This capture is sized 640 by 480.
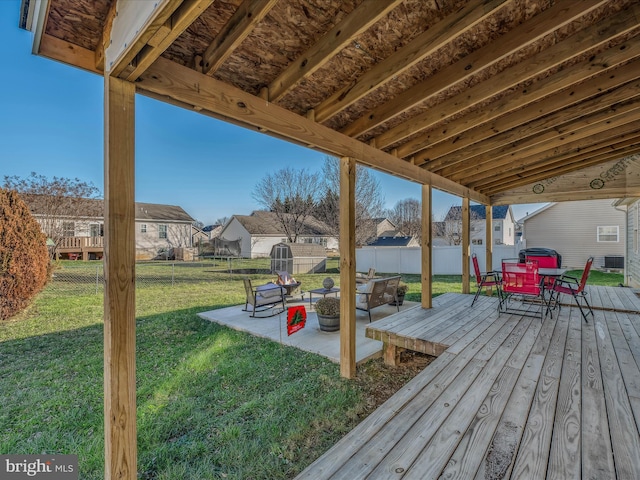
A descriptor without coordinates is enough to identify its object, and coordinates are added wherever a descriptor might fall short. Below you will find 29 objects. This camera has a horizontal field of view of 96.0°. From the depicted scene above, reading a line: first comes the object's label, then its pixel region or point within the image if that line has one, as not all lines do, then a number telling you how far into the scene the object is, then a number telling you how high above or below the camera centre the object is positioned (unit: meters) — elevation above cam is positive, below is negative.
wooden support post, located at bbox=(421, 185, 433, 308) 5.07 -0.21
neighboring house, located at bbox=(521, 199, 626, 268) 14.72 +0.36
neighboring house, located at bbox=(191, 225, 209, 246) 28.98 +0.49
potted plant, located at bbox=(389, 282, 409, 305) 6.65 -1.27
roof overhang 1.56 +1.36
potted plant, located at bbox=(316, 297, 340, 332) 5.12 -1.36
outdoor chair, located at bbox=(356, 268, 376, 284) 9.44 -1.36
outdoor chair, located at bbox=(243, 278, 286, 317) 6.38 -1.35
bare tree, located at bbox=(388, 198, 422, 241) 27.53 +2.36
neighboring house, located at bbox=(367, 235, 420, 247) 20.22 -0.26
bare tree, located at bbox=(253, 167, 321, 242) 19.39 +3.05
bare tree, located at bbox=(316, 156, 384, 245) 16.80 +2.37
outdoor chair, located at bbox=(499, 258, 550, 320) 4.34 -0.65
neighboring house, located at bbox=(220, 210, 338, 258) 23.27 +0.54
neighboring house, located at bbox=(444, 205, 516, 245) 23.59 +1.16
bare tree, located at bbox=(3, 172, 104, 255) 12.19 +1.93
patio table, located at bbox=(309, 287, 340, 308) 6.71 -1.24
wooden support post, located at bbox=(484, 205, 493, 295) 7.55 -0.01
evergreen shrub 5.70 -0.30
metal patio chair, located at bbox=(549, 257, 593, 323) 4.37 -0.80
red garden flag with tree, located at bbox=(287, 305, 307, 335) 3.74 -1.06
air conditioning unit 14.05 -1.19
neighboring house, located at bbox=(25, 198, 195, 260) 14.27 +0.67
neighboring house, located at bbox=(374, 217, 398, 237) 29.78 +1.13
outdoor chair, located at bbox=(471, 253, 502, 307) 5.16 -0.78
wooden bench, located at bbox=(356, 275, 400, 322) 5.50 -1.12
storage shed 14.50 -0.96
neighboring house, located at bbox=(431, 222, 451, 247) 24.80 +0.44
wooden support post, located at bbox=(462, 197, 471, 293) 6.52 -0.07
